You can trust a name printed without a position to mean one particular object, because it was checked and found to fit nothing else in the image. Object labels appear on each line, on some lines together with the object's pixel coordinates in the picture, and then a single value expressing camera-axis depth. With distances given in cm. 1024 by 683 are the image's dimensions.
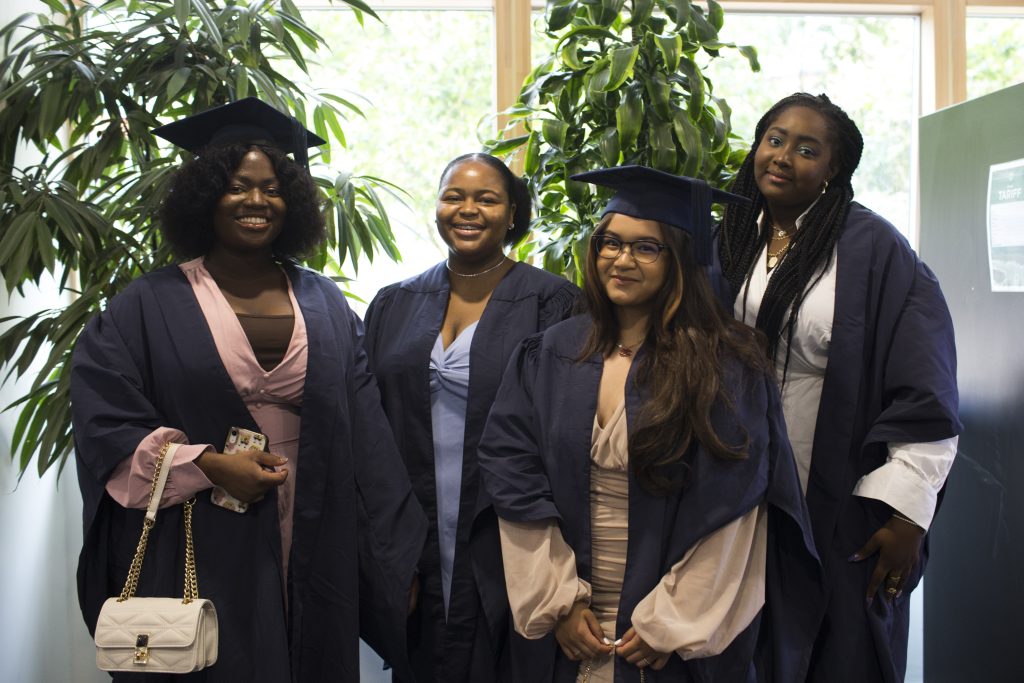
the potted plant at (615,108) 273
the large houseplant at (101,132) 241
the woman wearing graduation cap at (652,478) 180
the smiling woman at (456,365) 225
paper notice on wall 250
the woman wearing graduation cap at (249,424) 198
